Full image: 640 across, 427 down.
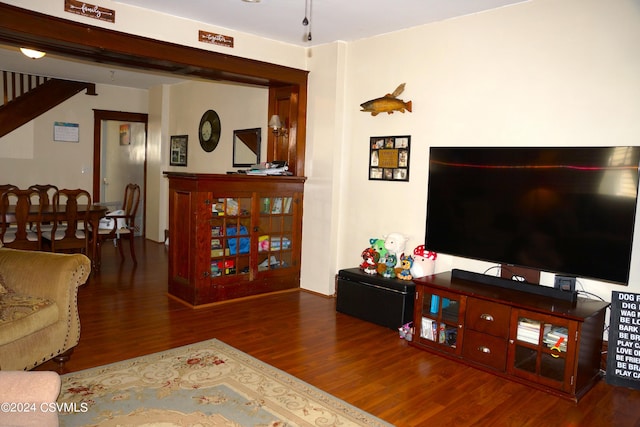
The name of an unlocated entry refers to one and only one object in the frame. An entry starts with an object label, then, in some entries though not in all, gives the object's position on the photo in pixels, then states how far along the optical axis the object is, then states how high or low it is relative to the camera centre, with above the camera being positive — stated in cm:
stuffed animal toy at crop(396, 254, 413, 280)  410 -75
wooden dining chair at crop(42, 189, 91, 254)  511 -69
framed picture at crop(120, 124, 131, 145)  845 +63
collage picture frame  443 +22
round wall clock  680 +62
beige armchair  265 -80
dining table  488 -52
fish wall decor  432 +70
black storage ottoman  396 -102
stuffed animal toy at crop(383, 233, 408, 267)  430 -57
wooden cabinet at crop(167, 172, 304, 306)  443 -60
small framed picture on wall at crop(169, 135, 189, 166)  755 +35
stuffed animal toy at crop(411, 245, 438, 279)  412 -71
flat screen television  297 -14
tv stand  288 -97
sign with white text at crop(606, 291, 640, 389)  299 -95
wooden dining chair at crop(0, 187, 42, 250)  469 -56
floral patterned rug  248 -127
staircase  690 +105
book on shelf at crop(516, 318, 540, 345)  302 -92
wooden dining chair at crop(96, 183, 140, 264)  585 -72
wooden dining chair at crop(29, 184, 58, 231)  508 -39
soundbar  319 -71
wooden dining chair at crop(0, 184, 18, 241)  470 -62
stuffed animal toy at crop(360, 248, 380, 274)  432 -74
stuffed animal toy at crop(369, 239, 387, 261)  442 -63
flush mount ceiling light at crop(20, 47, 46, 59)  464 +110
